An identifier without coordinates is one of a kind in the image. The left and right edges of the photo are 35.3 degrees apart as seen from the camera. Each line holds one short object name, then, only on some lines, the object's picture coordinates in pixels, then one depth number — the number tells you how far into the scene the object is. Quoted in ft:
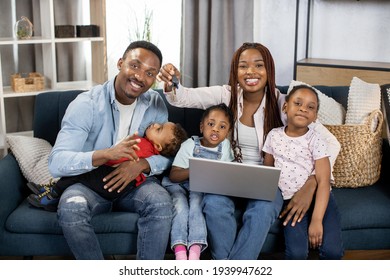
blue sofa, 7.00
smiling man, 6.66
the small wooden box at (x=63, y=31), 11.15
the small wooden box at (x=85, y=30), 11.36
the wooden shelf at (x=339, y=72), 11.94
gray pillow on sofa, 7.68
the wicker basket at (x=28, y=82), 10.85
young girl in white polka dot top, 6.82
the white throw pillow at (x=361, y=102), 8.07
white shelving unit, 10.84
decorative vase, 10.85
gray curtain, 13.26
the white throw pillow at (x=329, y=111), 8.13
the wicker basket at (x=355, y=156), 7.78
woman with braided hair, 6.79
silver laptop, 6.51
